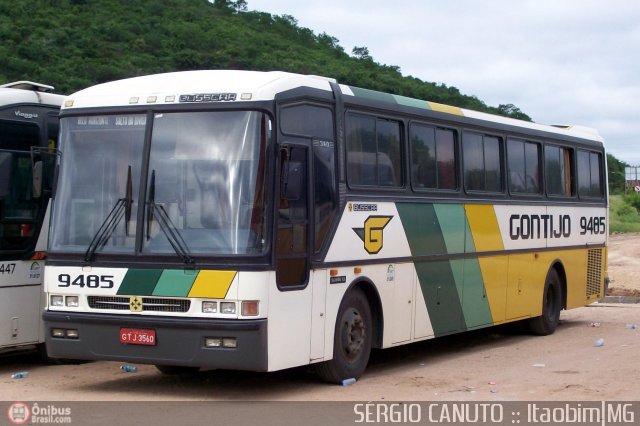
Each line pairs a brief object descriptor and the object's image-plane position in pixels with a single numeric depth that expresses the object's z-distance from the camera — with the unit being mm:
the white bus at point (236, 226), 9977
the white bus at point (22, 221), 12008
